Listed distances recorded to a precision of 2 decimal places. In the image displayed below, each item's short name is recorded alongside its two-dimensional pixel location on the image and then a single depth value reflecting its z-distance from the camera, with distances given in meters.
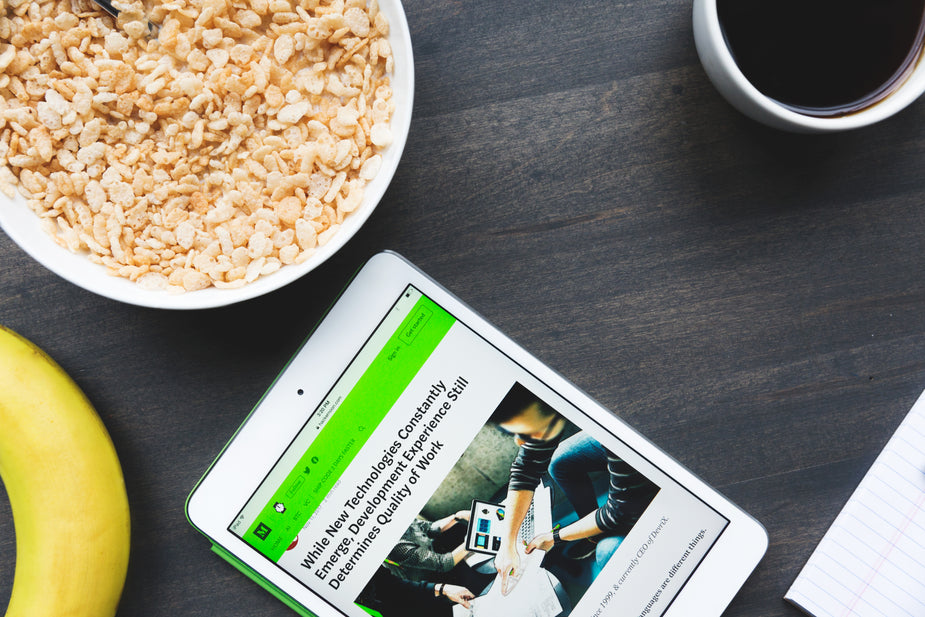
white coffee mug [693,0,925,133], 0.42
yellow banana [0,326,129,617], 0.49
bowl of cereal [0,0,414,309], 0.46
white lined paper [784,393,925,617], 0.54
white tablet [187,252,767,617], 0.52
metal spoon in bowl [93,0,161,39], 0.46
